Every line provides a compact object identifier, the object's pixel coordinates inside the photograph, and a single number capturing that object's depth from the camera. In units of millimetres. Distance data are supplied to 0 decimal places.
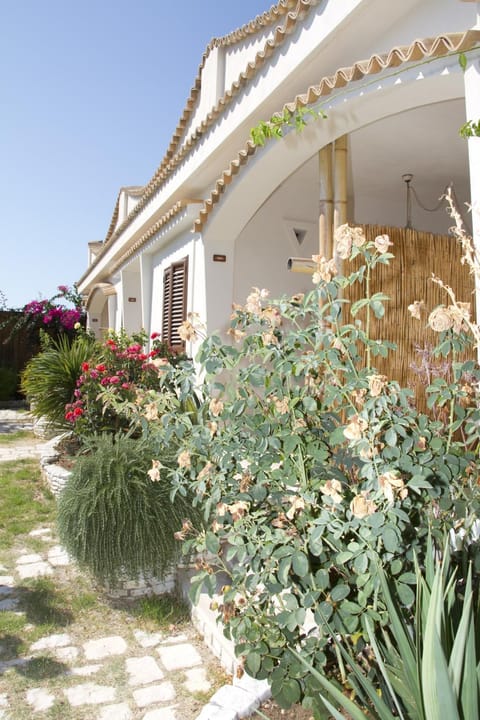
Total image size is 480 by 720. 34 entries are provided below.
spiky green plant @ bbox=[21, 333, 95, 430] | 8523
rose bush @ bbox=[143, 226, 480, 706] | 2221
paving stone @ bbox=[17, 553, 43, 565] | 4967
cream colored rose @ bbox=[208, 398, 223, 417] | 2719
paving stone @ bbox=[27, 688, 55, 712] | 3006
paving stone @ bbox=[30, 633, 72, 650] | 3619
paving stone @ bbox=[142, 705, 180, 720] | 2910
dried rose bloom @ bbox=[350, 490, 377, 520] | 2105
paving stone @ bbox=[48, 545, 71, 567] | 4953
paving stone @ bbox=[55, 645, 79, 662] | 3491
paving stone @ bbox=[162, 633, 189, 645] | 3736
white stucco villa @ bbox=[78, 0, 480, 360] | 3807
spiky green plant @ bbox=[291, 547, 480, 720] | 1690
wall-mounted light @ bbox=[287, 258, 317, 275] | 5531
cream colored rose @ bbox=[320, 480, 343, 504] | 2207
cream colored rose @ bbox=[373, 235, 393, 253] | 2358
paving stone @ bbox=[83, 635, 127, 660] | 3557
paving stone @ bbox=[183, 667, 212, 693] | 3184
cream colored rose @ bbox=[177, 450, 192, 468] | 2725
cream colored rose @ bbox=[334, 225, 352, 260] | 2422
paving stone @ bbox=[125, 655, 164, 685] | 3277
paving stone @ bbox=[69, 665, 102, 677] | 3340
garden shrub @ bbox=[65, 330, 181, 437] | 6898
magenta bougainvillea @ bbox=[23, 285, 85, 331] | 16562
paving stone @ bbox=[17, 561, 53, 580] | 4692
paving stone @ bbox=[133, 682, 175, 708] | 3068
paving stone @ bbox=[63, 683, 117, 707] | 3065
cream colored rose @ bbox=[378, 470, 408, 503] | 2018
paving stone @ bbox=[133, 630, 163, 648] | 3709
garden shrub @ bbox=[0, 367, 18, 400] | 16203
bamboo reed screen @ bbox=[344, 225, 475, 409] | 4992
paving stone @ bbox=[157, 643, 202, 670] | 3443
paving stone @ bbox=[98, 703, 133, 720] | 2918
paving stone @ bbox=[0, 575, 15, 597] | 4391
